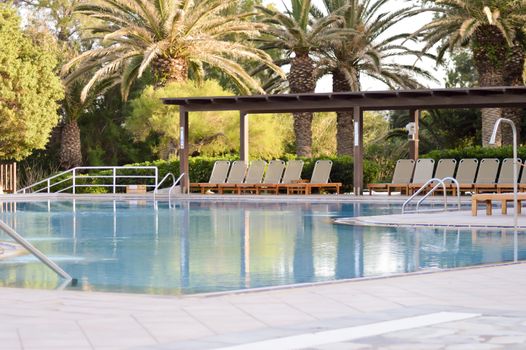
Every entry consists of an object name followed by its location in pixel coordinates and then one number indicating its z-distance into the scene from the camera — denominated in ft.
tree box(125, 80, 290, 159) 121.60
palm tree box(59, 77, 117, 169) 130.82
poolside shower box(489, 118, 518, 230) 43.10
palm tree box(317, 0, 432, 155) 120.98
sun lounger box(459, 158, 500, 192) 90.53
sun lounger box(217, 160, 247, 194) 101.30
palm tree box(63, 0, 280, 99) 109.60
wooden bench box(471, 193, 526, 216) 57.06
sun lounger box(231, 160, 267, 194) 100.27
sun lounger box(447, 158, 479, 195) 91.45
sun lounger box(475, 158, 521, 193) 89.50
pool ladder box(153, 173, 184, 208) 97.04
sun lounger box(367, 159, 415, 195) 95.35
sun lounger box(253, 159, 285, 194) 100.22
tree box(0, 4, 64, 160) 112.27
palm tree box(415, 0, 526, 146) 109.60
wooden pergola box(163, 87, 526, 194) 92.99
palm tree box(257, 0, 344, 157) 115.75
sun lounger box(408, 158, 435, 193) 93.83
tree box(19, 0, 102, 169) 133.39
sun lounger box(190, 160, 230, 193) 102.53
